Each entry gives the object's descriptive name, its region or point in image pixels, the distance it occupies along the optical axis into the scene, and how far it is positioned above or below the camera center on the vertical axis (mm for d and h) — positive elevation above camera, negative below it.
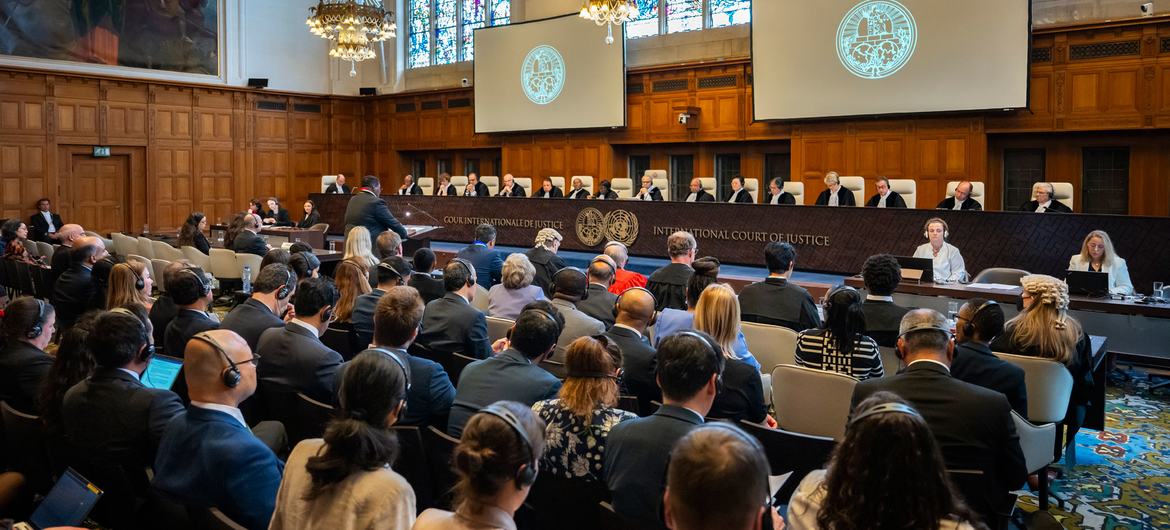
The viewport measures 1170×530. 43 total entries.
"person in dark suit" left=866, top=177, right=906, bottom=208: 9688 +264
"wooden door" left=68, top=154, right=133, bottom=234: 15141 +564
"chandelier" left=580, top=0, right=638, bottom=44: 9721 +2441
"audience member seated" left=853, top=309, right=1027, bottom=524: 2713 -627
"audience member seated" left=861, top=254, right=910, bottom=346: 4215 -416
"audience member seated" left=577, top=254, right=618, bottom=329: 4836 -421
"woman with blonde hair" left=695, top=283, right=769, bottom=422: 3270 -672
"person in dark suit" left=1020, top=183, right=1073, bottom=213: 8609 +208
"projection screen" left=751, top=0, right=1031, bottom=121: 10594 +2226
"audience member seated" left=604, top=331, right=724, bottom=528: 2268 -562
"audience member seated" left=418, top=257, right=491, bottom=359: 4262 -533
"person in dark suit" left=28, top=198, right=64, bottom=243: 13594 +14
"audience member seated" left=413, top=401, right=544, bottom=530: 1676 -498
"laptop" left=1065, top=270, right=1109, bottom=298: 6008 -453
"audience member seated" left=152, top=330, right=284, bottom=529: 2285 -618
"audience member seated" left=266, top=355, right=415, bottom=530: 1866 -591
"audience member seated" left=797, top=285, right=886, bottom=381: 3586 -522
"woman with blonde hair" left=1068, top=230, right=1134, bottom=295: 6465 -303
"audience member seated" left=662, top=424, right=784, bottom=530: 1428 -445
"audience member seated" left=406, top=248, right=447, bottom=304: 5633 -388
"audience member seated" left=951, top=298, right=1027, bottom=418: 3301 -545
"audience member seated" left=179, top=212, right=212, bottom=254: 9102 -136
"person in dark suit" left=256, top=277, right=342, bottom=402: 3463 -536
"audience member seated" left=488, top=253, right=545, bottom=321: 5191 -422
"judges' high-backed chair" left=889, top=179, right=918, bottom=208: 10203 +395
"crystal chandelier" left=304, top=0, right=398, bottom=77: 11555 +2758
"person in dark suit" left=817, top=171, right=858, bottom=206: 10164 +341
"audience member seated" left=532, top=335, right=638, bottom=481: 2545 -590
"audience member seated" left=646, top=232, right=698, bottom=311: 5492 -364
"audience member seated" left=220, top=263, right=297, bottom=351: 4199 -425
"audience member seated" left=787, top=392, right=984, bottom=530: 1610 -495
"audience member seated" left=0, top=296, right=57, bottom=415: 3385 -526
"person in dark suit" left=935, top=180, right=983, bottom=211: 9156 +246
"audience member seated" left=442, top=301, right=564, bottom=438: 2975 -546
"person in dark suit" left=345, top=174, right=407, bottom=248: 7711 +103
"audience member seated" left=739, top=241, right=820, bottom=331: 4719 -447
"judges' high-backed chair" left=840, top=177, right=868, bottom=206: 10438 +420
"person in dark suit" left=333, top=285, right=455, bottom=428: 3174 -532
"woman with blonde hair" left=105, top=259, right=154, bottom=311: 4672 -348
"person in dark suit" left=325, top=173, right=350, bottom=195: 14359 +617
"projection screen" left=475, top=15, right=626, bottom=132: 14477 +2596
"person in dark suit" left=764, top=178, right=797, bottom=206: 10492 +333
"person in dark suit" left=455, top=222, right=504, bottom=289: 6941 -298
